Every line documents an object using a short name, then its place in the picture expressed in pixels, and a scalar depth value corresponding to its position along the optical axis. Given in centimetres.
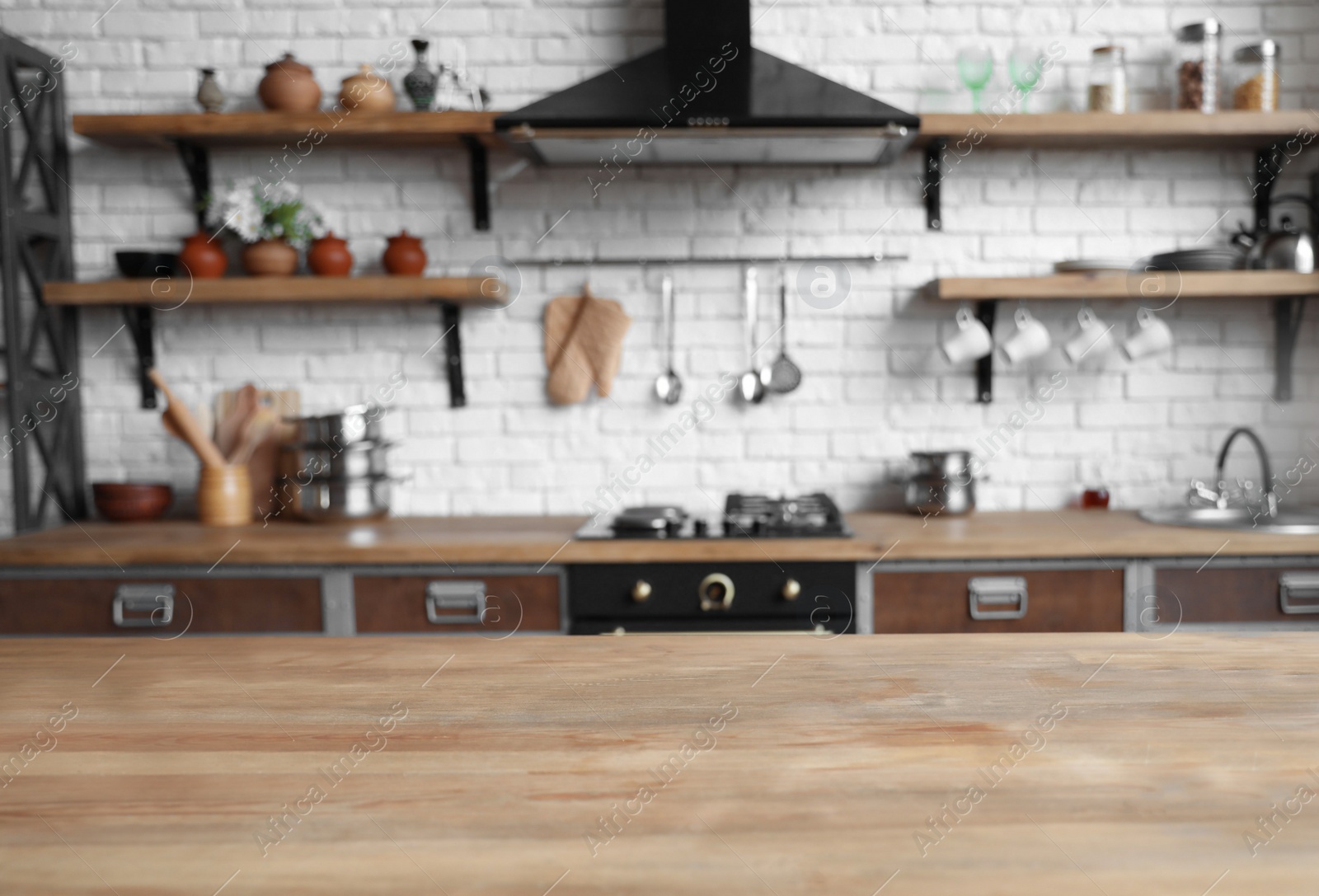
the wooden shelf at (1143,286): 262
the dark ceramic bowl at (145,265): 282
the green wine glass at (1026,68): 284
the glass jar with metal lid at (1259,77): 275
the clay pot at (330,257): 282
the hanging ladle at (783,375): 299
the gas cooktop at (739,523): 240
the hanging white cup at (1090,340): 284
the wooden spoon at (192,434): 276
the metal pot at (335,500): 271
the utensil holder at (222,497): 276
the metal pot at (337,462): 272
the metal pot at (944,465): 275
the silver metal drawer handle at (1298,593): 231
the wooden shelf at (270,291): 268
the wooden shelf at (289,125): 268
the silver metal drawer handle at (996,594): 234
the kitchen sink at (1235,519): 250
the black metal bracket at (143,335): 300
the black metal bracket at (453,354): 300
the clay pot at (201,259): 280
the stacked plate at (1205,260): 268
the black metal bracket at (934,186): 293
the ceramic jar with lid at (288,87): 277
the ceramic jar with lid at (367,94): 275
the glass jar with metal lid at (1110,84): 279
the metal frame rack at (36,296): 270
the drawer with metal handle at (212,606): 239
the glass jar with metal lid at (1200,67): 275
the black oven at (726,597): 232
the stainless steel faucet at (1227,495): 266
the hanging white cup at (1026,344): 279
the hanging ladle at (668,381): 300
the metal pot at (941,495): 275
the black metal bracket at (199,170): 295
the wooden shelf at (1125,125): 266
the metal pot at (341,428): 271
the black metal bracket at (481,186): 294
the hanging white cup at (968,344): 279
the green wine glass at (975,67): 277
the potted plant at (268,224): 281
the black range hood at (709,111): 237
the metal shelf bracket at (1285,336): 292
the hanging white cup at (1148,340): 271
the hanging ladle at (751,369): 299
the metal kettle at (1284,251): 265
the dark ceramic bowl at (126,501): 284
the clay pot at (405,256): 283
